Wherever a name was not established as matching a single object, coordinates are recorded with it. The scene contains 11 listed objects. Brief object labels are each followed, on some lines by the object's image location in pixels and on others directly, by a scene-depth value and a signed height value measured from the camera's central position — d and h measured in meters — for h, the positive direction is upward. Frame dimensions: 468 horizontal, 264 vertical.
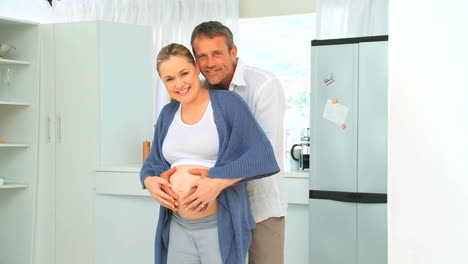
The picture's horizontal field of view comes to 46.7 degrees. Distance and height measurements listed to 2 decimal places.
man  1.91 +0.09
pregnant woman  1.75 -0.13
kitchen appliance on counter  3.73 -0.18
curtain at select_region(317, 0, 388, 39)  4.55 +0.95
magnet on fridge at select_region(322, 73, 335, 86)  3.49 +0.32
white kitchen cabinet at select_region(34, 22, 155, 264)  3.82 +0.00
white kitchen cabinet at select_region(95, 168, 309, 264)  3.77 -0.65
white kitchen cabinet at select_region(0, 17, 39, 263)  3.88 -0.10
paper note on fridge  3.45 +0.10
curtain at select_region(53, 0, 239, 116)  5.09 +1.10
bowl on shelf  3.79 +0.54
